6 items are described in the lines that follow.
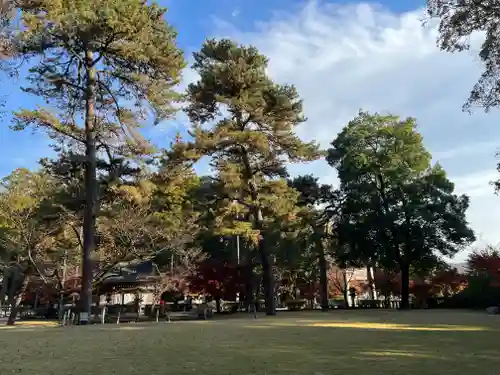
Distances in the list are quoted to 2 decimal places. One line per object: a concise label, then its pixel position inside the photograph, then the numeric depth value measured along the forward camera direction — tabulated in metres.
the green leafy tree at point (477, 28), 11.04
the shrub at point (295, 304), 32.75
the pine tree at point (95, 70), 19.00
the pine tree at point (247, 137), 22.84
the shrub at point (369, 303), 32.47
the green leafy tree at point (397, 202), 28.39
